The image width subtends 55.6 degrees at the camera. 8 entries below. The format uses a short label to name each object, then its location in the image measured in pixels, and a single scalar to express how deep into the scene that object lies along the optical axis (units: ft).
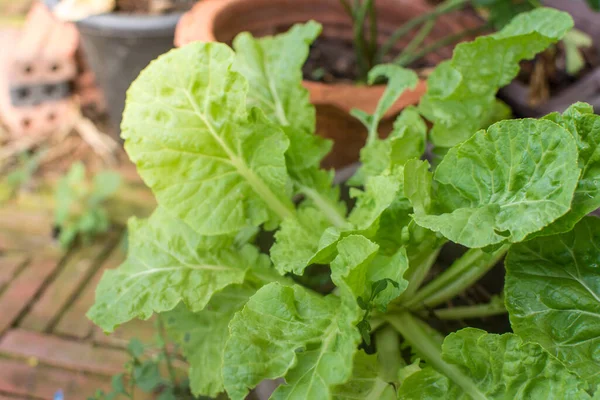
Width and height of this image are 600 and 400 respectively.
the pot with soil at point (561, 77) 4.66
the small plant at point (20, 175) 5.71
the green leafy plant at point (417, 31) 4.33
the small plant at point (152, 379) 3.31
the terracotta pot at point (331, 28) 3.98
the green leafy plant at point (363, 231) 2.05
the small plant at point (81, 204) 5.24
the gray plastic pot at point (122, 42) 5.22
